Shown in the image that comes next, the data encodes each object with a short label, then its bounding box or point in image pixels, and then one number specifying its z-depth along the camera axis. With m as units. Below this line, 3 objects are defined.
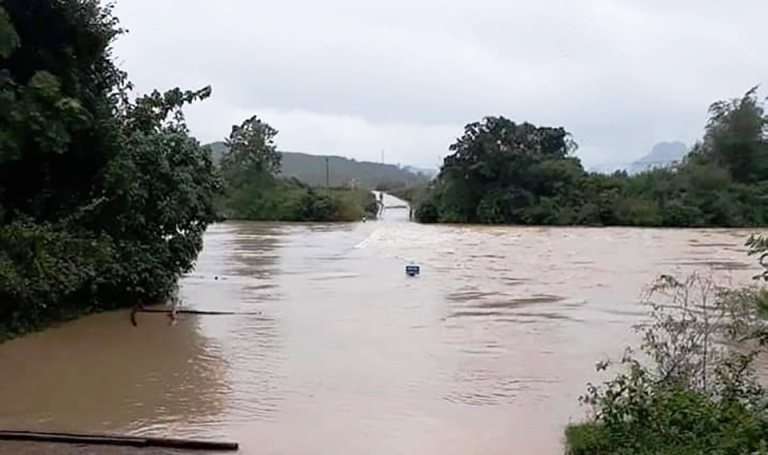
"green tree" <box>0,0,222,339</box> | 10.74
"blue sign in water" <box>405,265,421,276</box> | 18.55
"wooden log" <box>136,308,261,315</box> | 13.02
